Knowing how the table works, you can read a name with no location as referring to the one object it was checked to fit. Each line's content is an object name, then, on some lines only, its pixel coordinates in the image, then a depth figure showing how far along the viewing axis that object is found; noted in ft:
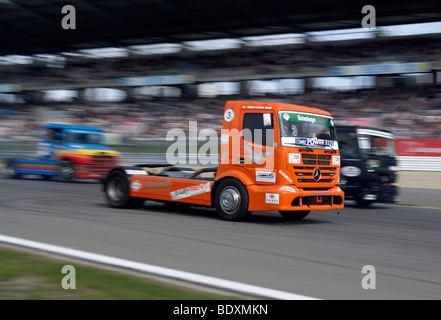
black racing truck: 42.80
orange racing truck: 29.58
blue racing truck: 64.08
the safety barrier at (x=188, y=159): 58.95
